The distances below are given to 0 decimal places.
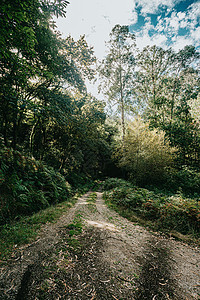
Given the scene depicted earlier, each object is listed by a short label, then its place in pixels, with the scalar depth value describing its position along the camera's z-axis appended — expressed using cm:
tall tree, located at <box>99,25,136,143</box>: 1362
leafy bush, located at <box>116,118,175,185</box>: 1023
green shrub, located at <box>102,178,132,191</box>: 1105
